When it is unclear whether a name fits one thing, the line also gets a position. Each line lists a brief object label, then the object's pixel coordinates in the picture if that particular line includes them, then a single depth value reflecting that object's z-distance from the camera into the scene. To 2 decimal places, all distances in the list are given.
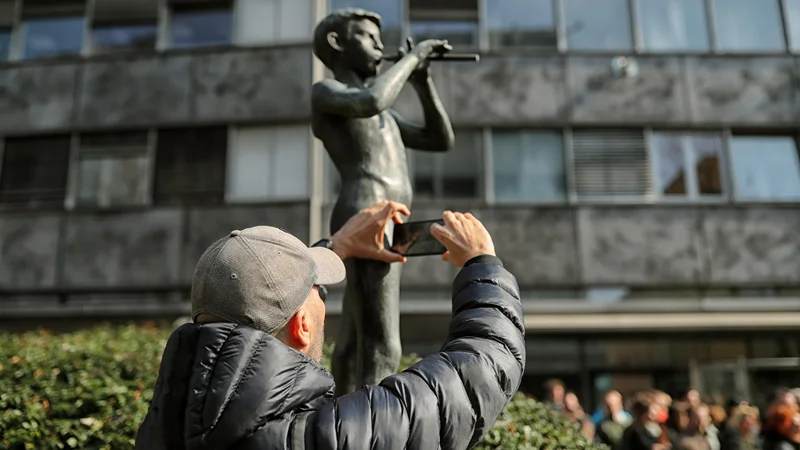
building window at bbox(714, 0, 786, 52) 16.20
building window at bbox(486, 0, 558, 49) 16.05
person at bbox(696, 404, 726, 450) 7.57
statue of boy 3.78
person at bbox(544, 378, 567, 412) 8.58
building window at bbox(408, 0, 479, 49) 16.02
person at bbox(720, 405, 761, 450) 7.46
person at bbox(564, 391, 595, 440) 8.15
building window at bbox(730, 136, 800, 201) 15.48
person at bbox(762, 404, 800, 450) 6.47
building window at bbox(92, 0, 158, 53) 16.58
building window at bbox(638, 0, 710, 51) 16.08
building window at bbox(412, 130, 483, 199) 15.13
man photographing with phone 1.61
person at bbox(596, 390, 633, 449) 7.74
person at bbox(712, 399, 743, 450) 7.46
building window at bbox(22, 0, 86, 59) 16.77
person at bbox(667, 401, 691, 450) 7.38
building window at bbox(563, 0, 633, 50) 16.03
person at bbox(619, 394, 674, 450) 6.85
